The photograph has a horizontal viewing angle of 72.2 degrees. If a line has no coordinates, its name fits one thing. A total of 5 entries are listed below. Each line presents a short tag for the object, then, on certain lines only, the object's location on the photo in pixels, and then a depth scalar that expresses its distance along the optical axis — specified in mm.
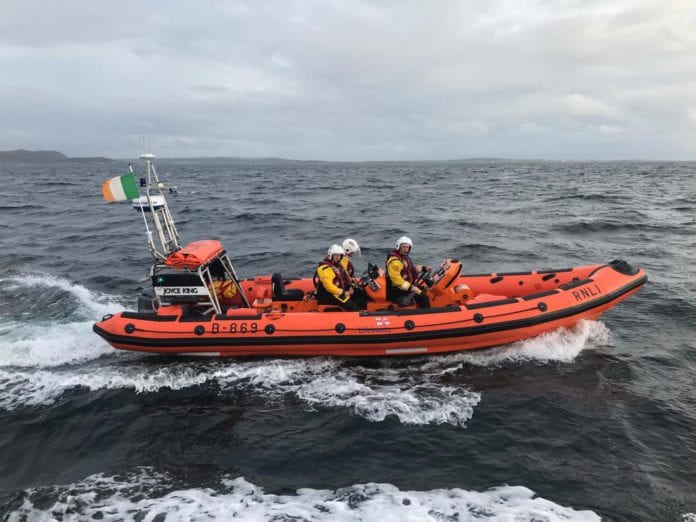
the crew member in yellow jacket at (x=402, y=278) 6973
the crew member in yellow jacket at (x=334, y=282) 6910
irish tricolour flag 6195
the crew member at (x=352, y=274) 7145
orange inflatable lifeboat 6562
